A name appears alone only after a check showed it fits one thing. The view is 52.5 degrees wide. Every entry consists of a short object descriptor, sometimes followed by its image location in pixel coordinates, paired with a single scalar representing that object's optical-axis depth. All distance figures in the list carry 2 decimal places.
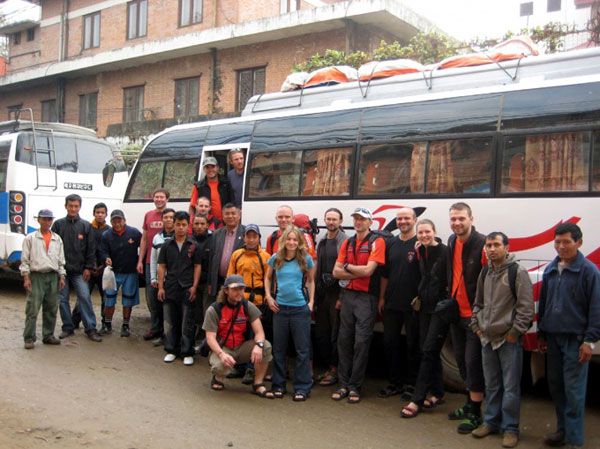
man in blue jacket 4.54
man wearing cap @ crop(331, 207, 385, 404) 5.92
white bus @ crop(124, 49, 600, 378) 5.56
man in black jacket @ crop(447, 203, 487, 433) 5.18
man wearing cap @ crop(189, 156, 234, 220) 7.84
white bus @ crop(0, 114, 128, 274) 10.79
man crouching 6.00
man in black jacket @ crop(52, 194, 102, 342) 7.87
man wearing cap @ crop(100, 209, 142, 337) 8.09
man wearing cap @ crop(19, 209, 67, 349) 7.34
